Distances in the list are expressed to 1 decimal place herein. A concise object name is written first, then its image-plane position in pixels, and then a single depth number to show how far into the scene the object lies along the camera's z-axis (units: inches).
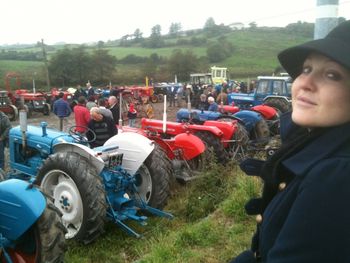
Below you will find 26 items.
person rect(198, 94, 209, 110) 515.7
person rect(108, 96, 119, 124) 385.9
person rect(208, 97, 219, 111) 415.2
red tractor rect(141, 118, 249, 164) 297.0
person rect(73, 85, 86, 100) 747.7
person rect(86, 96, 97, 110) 441.6
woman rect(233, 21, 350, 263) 35.8
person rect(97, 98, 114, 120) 276.5
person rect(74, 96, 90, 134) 329.4
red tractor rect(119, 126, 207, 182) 258.1
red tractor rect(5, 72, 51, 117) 718.5
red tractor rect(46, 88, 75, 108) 745.0
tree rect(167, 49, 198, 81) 1603.1
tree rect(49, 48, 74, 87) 1429.6
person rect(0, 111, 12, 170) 268.7
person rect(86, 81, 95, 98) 790.7
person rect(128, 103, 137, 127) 434.3
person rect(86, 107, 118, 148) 274.1
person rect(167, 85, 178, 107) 949.7
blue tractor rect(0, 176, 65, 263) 113.0
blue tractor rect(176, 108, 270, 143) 364.2
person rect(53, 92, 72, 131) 475.5
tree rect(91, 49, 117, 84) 1519.4
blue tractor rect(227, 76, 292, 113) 529.0
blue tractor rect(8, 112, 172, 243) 172.6
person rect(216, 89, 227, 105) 584.0
